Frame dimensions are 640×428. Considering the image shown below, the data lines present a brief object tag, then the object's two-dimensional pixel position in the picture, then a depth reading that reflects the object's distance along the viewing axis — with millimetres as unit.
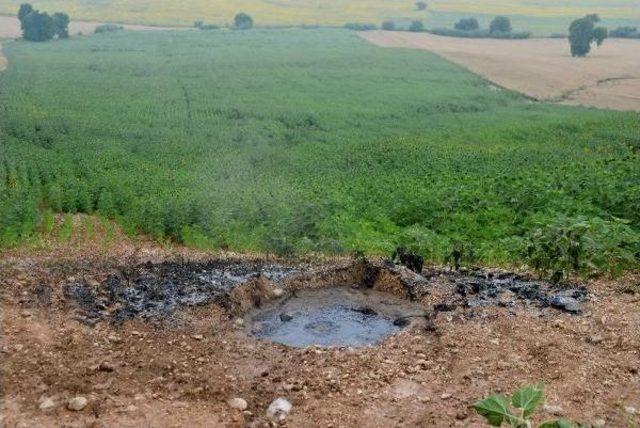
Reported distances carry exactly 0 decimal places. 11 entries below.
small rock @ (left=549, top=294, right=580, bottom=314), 8609
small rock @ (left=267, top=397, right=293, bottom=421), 6367
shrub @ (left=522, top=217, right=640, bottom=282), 10078
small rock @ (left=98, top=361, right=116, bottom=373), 7066
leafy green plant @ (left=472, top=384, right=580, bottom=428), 4953
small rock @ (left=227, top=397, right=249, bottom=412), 6527
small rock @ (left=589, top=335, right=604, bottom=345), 7684
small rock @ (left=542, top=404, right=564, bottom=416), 6320
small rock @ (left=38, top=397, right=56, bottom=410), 6391
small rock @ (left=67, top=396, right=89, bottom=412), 6395
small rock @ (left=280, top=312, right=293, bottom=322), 8820
